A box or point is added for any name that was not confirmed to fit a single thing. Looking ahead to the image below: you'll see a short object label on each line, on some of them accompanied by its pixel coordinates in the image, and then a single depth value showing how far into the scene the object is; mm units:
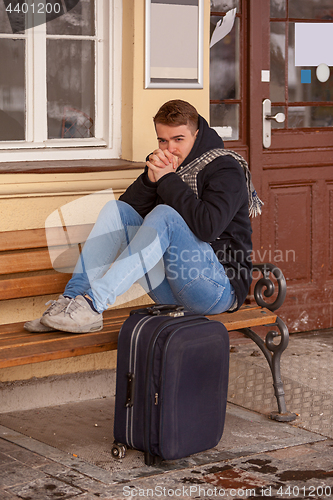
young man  5391
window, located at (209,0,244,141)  7940
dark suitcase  4994
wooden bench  5279
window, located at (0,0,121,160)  6557
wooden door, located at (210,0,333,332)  8093
